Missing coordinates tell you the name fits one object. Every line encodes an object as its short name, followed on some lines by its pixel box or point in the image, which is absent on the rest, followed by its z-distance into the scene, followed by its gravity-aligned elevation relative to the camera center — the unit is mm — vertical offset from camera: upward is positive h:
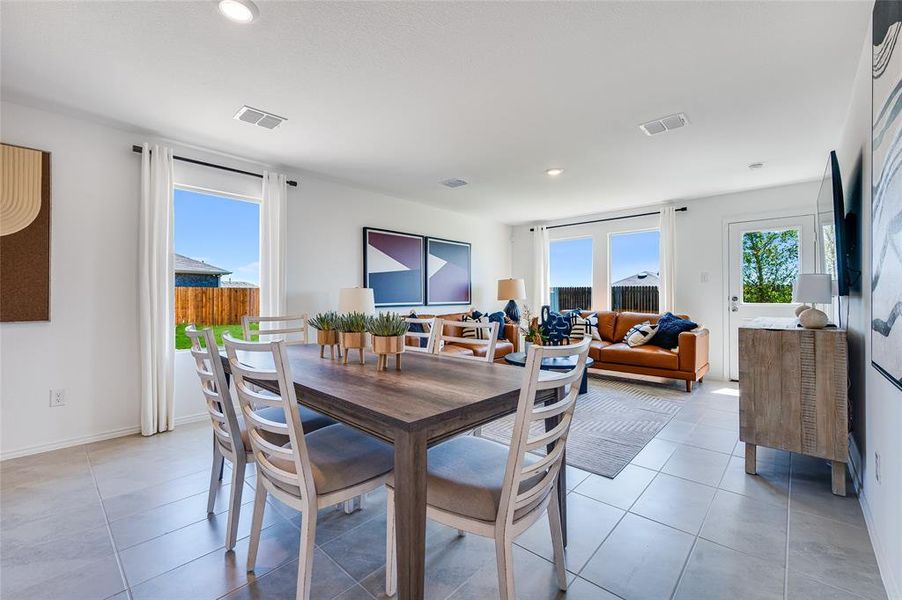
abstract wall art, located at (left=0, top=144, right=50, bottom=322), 2568 +466
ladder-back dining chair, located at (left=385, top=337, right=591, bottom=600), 1164 -621
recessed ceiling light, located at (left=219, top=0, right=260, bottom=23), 1716 +1319
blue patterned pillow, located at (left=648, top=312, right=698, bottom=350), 4750 -350
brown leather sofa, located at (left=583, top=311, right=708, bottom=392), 4398 -645
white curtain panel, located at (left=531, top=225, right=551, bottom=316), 6668 +595
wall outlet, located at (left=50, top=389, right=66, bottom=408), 2791 -684
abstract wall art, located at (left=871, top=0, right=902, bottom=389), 1302 +398
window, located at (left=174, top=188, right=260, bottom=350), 3449 +389
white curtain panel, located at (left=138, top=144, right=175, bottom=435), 3064 +100
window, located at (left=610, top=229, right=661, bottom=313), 5719 +476
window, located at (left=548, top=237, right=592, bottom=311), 6383 +487
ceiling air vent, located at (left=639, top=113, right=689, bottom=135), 2826 +1333
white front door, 4583 +447
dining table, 1125 -334
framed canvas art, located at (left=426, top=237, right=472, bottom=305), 5625 +453
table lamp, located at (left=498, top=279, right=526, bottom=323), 6117 +184
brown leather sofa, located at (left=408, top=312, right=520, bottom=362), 4887 -589
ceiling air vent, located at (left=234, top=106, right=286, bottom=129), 2725 +1342
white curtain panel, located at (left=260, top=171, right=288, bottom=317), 3811 +573
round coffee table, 3715 -614
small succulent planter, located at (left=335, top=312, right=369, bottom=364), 1880 -145
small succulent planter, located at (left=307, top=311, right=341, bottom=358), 2076 -154
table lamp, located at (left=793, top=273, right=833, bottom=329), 2551 +85
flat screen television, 2217 +463
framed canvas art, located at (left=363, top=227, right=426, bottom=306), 4816 +465
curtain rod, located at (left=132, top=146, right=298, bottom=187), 3084 +1231
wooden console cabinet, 2137 -529
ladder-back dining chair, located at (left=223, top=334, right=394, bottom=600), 1246 -607
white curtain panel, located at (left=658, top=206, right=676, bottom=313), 5367 +637
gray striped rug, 2650 -1035
